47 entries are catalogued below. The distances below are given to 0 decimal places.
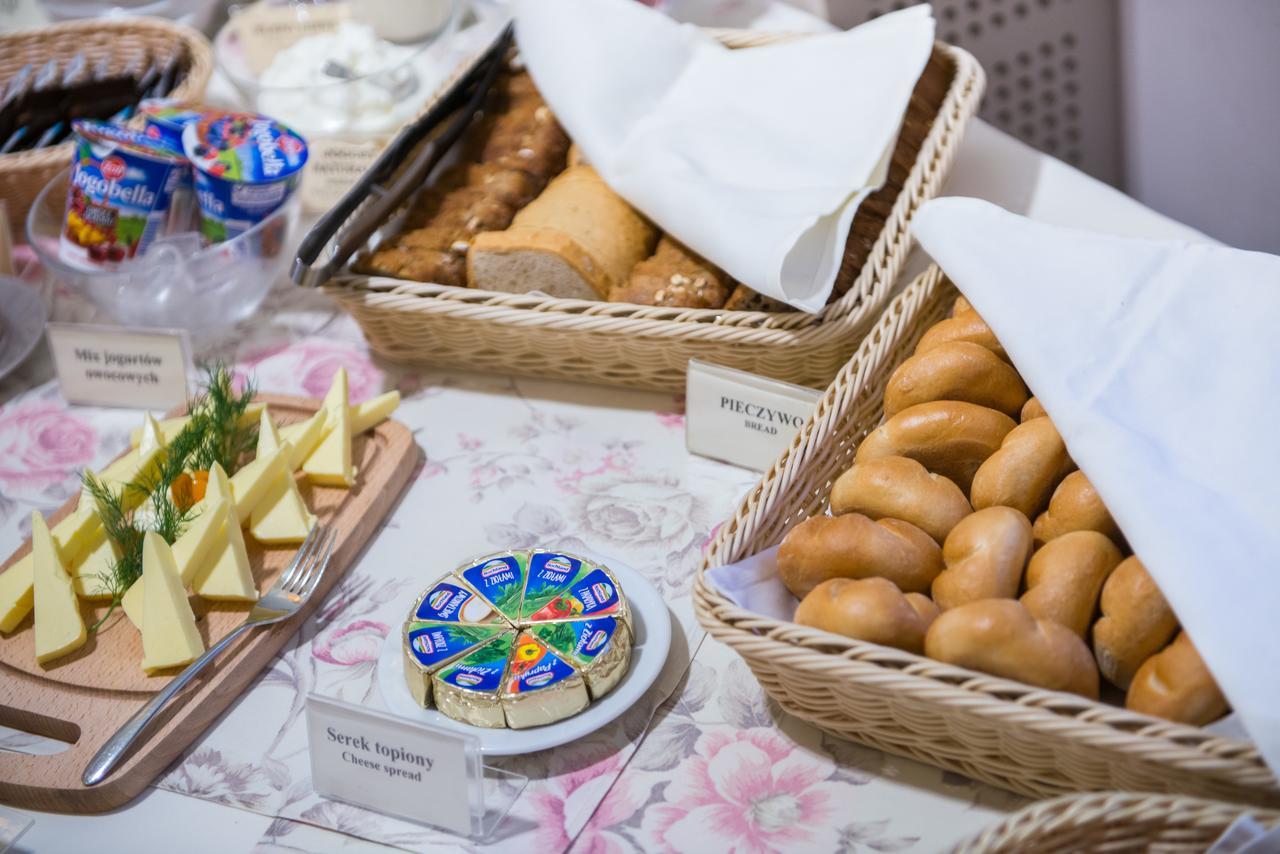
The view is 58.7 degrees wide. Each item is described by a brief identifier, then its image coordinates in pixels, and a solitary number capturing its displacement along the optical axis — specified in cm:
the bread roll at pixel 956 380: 101
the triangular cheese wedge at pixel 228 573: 107
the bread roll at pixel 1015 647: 77
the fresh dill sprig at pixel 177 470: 111
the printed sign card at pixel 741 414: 116
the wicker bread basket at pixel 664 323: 121
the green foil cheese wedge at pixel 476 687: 90
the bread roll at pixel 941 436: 97
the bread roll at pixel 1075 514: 89
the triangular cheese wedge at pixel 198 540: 107
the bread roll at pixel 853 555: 87
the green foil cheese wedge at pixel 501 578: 99
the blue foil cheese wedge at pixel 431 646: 93
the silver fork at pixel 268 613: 94
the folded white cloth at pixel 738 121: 124
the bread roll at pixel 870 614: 80
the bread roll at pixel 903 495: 92
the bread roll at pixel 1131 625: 80
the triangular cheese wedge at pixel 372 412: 129
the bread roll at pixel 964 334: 106
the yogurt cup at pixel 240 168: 140
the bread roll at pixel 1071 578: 82
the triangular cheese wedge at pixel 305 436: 123
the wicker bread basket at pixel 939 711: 71
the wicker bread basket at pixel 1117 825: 69
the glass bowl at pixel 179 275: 141
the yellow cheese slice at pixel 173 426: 127
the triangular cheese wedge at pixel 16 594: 107
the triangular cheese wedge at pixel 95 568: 109
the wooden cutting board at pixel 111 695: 94
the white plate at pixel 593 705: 91
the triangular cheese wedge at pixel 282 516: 114
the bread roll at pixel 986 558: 84
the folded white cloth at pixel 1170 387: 76
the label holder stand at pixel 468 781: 84
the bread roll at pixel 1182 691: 74
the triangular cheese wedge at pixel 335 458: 121
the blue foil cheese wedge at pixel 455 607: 98
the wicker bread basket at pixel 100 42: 186
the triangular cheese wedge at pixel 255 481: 114
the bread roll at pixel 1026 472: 93
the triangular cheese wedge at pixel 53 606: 103
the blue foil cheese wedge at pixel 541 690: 90
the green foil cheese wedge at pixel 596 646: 93
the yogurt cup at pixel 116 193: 139
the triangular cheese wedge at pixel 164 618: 101
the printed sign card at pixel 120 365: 138
